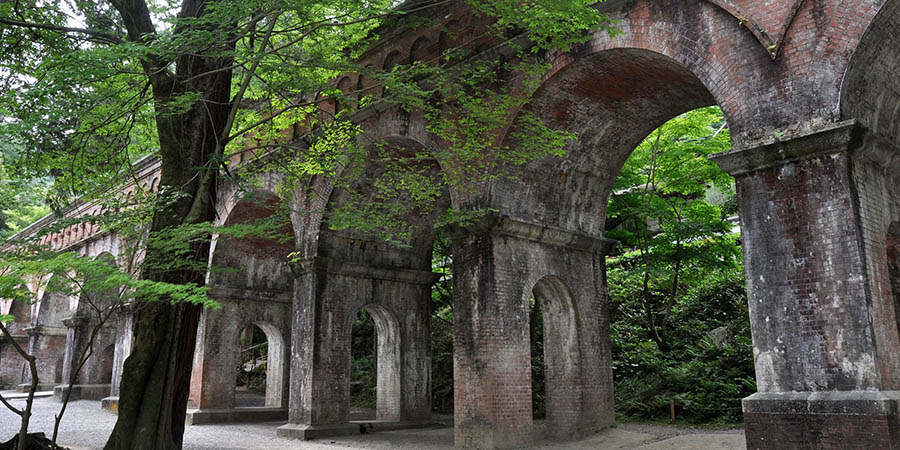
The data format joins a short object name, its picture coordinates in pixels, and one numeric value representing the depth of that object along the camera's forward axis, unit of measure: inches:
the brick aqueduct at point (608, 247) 268.8
